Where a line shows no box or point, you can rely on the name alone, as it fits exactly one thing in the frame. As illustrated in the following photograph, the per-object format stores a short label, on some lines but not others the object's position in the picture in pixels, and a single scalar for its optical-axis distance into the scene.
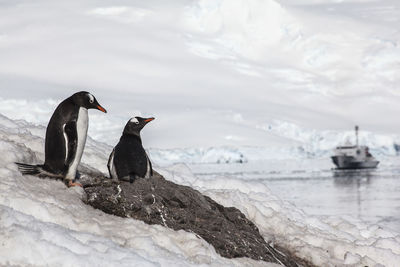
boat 183.74
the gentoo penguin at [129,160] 13.09
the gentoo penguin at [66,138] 12.22
